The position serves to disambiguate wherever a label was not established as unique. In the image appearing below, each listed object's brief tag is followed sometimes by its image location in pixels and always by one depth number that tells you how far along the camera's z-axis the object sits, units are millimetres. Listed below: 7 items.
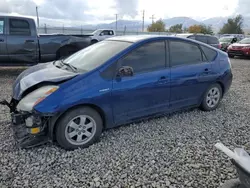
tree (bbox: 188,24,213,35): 53094
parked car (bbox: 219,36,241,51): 17612
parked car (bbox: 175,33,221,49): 12410
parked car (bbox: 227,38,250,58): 14141
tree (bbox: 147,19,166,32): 61091
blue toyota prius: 2898
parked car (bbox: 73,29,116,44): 15755
